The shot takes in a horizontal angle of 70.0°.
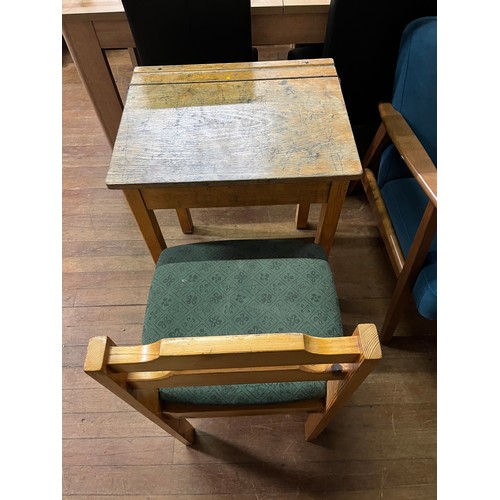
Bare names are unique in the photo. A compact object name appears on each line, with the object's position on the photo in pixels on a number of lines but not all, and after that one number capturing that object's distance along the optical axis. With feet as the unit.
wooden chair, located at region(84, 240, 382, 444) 1.51
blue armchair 3.06
